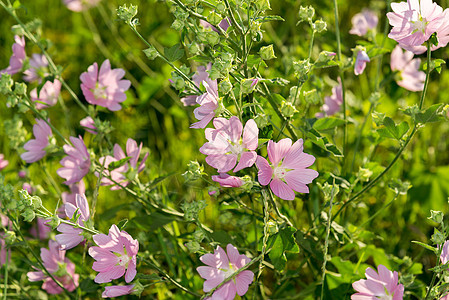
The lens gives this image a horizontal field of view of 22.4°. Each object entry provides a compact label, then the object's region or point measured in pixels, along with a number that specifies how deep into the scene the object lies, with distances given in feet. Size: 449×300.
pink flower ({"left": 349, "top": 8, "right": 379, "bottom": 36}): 4.79
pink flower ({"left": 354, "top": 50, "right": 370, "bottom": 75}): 4.09
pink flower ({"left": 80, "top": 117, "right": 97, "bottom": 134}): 4.41
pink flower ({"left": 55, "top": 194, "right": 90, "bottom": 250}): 3.79
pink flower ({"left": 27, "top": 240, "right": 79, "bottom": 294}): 4.25
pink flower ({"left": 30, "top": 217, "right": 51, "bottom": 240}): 4.64
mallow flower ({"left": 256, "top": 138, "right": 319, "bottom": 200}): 3.66
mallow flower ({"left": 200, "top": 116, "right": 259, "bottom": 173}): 3.58
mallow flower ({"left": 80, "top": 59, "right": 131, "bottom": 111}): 4.36
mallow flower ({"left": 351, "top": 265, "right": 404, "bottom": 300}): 3.78
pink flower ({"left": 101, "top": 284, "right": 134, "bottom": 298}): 3.73
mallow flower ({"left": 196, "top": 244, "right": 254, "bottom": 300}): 3.79
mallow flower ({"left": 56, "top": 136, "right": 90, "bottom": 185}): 4.19
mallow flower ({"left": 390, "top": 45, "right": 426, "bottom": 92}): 4.62
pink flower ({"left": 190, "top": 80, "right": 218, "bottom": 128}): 3.58
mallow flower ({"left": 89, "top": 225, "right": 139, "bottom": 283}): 3.69
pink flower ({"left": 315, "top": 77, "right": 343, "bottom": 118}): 4.62
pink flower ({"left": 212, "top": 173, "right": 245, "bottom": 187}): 3.64
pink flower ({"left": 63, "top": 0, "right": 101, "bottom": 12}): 6.37
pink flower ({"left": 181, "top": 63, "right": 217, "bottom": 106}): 4.20
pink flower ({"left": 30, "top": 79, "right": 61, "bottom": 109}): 4.56
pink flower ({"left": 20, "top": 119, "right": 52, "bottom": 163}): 4.38
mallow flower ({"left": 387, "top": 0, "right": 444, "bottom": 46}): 3.74
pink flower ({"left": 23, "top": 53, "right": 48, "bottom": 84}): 4.57
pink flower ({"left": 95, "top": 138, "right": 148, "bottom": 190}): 4.24
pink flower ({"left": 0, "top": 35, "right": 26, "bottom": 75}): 4.48
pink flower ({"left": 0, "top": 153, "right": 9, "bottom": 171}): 4.75
